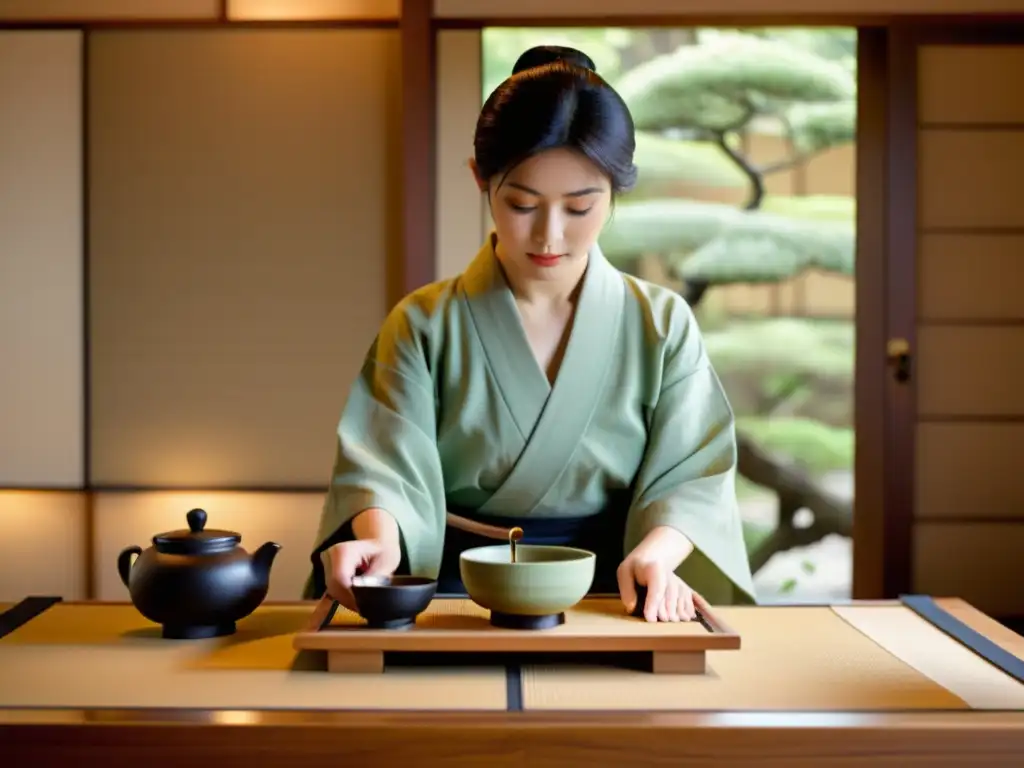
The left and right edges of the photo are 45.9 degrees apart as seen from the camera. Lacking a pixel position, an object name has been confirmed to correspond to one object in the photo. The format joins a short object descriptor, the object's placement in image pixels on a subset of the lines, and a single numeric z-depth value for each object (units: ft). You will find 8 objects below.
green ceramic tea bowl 5.32
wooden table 4.44
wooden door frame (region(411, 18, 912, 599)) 14.32
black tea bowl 5.36
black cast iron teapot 5.67
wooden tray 5.20
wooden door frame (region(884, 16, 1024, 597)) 14.29
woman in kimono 6.51
